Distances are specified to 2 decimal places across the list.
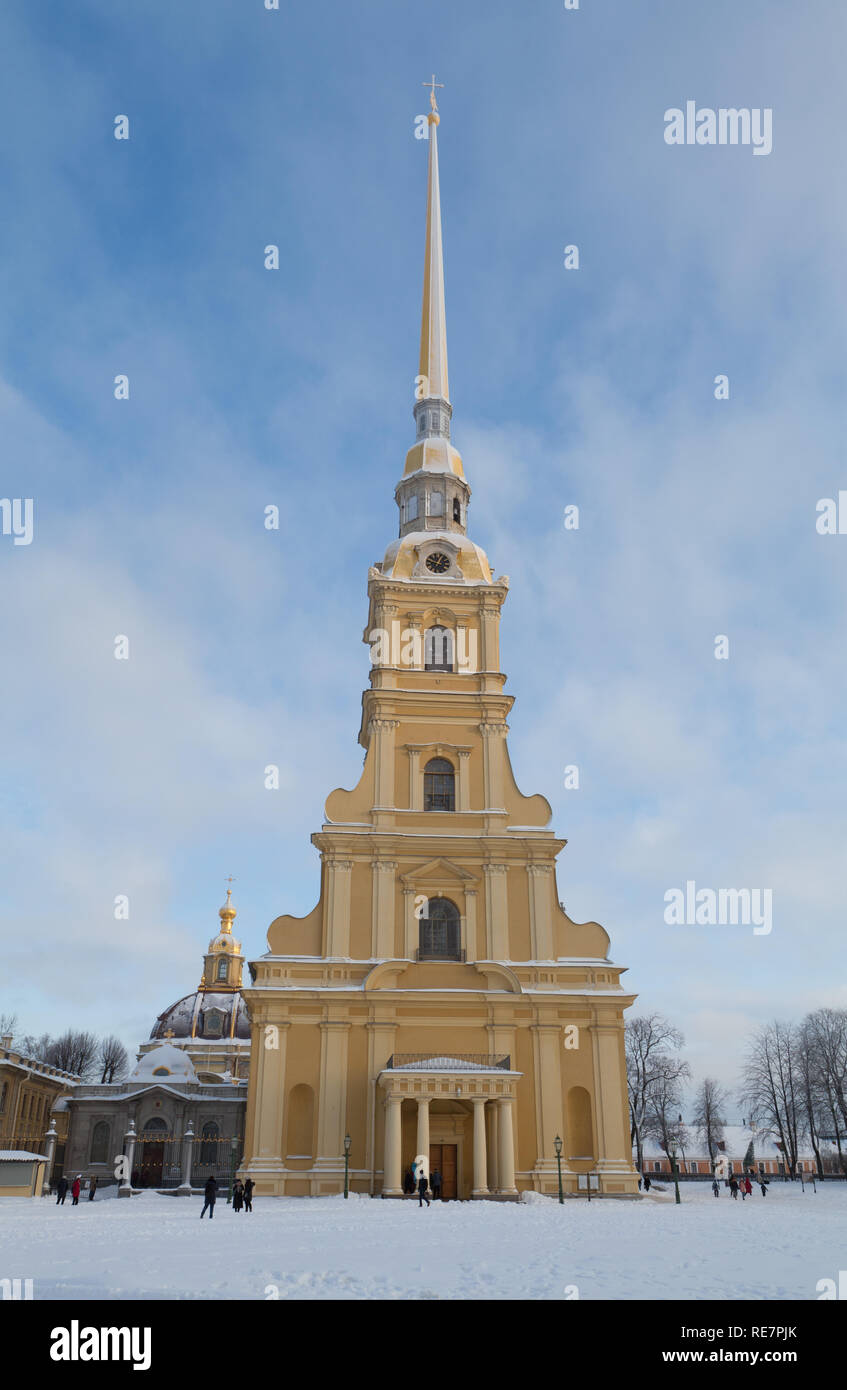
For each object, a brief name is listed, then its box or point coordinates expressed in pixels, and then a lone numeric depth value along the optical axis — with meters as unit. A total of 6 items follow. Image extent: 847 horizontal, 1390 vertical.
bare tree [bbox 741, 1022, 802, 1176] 71.25
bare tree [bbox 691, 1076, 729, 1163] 96.05
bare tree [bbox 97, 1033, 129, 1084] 109.06
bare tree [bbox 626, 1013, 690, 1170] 71.89
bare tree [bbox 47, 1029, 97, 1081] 107.25
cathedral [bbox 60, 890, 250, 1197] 61.53
